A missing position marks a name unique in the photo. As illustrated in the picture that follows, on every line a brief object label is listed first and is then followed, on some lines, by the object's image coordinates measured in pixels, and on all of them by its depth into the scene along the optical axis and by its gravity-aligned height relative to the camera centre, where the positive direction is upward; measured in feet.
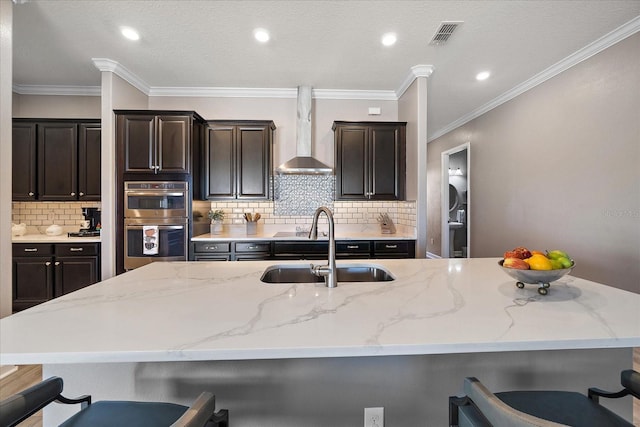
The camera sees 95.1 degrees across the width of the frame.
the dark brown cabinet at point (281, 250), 10.92 -1.32
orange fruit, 3.87 -0.64
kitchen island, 2.61 -1.14
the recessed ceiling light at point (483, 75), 11.35 +5.50
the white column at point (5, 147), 6.77 +1.58
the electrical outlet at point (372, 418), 3.81 -2.65
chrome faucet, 4.42 -0.84
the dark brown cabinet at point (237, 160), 11.94 +2.26
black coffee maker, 12.05 -0.10
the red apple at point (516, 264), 3.96 -0.67
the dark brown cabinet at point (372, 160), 12.22 +2.29
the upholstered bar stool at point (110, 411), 2.32 -1.95
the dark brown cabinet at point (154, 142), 10.66 +2.66
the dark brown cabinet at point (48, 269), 10.61 -1.97
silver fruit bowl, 3.84 -0.81
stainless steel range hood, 12.39 +3.71
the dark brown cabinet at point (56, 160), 11.35 +2.16
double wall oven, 10.50 -0.30
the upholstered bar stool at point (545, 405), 2.46 -2.00
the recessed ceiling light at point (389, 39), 8.79 +5.39
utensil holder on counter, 12.29 -0.52
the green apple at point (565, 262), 3.92 -0.63
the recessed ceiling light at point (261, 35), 8.61 +5.42
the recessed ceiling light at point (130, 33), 8.57 +5.43
